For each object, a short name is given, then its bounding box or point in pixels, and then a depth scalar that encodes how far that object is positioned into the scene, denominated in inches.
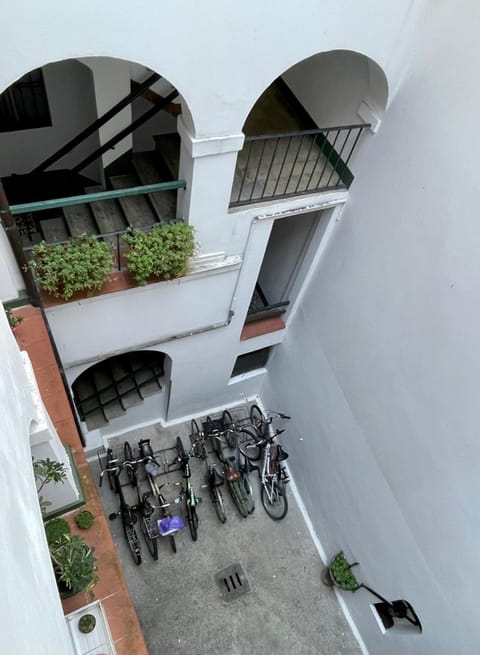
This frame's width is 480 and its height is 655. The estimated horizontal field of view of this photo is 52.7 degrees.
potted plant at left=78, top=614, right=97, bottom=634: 168.6
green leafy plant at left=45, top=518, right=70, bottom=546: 174.8
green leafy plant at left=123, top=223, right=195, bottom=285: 201.8
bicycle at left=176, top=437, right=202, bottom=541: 317.7
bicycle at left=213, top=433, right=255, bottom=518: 337.4
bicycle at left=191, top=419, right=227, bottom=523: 332.2
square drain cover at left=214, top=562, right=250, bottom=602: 312.3
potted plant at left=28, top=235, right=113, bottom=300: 186.9
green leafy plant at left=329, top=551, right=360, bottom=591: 298.7
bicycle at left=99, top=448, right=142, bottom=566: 306.8
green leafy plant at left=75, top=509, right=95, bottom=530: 187.5
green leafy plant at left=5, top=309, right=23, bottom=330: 193.9
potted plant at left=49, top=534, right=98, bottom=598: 159.8
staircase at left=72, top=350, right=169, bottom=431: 328.8
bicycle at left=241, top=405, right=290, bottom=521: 346.9
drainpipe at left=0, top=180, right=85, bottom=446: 169.4
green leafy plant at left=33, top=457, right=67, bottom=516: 160.4
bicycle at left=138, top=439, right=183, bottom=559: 298.0
